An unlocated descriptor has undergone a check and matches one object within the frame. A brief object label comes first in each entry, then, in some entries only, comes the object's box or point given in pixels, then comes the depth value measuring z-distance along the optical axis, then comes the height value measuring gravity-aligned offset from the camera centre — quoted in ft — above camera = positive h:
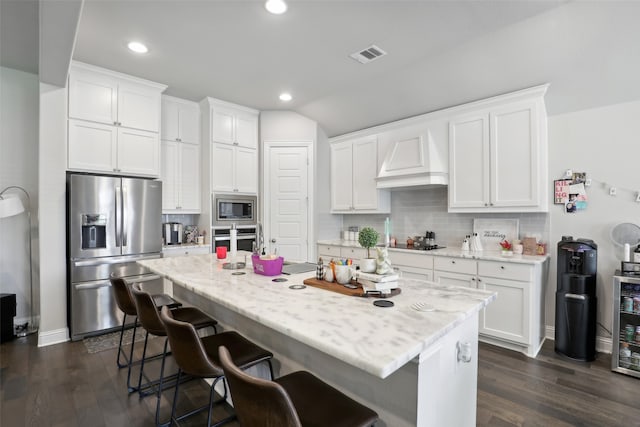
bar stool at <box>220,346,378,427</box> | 2.91 -2.44
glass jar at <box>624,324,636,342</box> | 8.56 -3.37
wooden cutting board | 5.14 -1.37
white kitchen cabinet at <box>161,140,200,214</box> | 14.02 +1.62
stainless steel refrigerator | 10.82 -1.09
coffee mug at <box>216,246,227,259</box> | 9.15 -1.19
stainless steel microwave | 14.60 +0.14
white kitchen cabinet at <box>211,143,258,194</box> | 14.64 +2.12
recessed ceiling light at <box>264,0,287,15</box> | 7.84 +5.33
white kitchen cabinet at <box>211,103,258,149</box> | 14.67 +4.25
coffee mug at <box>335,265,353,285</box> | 5.83 -1.17
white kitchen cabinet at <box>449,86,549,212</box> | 10.24 +2.01
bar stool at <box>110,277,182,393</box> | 7.41 -2.19
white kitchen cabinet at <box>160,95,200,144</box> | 14.11 +4.32
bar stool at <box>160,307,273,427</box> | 4.53 -2.35
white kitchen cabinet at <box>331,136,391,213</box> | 14.99 +1.70
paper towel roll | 8.34 -0.87
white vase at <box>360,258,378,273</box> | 5.39 -0.93
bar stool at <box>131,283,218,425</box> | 6.20 -2.47
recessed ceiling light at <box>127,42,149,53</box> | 9.93 +5.40
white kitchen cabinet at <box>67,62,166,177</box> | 11.21 +3.47
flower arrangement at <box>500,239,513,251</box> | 11.41 -1.27
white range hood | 12.34 +2.28
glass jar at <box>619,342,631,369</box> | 8.48 -3.99
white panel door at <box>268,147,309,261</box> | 15.90 +1.13
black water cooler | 9.11 -2.65
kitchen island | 3.39 -1.42
